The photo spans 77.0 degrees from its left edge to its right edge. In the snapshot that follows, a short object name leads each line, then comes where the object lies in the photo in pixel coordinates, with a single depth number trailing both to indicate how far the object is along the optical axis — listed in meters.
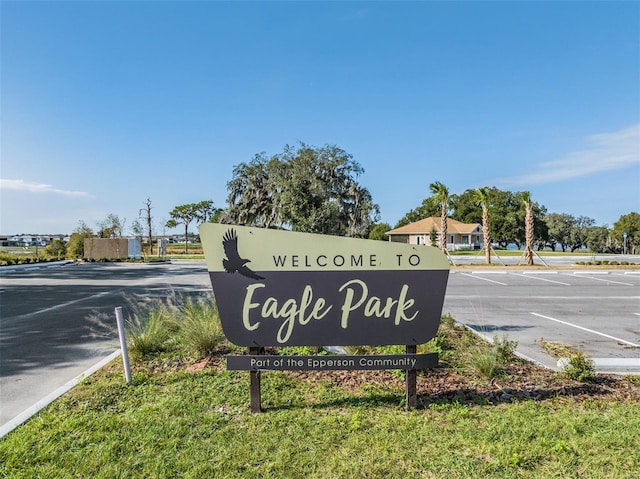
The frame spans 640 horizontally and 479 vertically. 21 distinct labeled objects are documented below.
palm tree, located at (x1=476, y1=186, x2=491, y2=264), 27.64
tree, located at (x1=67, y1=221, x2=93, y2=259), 32.56
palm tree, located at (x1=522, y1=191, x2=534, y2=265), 26.62
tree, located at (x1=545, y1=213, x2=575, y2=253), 67.88
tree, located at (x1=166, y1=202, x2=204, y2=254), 72.50
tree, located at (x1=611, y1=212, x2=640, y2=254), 58.75
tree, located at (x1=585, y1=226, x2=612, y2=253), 60.69
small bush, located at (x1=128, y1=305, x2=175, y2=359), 5.20
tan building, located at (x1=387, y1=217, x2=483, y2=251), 55.53
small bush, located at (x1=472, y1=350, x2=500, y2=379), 4.46
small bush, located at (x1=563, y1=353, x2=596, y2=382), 4.42
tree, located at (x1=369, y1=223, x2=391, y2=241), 53.55
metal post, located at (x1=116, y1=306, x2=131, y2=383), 4.38
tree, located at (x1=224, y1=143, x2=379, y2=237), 33.62
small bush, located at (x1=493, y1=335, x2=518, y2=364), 4.87
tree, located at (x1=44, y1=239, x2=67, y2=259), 32.84
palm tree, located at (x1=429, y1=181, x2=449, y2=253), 28.45
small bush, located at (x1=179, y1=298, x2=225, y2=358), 5.21
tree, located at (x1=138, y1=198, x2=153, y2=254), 44.54
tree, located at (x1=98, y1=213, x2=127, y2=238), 38.84
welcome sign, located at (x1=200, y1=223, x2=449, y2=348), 3.93
